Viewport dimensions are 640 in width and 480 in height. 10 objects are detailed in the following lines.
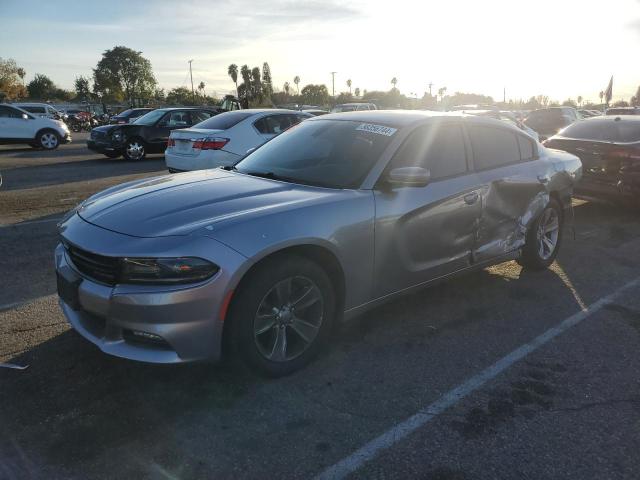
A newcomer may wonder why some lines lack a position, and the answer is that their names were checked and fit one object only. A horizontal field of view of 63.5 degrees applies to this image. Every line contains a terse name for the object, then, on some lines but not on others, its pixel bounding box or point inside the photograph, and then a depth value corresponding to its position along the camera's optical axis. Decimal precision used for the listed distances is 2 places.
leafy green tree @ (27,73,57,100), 96.80
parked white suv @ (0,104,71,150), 18.30
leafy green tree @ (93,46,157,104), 116.62
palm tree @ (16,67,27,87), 93.34
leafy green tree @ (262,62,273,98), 114.38
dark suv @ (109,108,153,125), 25.24
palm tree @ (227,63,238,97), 120.06
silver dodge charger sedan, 2.78
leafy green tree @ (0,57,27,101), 76.49
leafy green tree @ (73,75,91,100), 104.31
